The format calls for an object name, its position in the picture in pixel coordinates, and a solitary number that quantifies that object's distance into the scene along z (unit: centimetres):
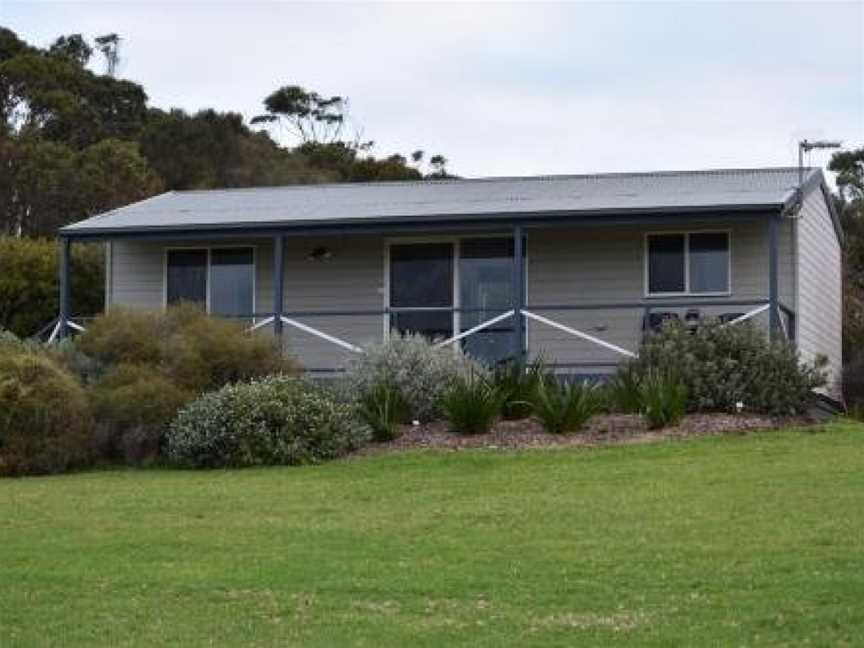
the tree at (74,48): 6364
